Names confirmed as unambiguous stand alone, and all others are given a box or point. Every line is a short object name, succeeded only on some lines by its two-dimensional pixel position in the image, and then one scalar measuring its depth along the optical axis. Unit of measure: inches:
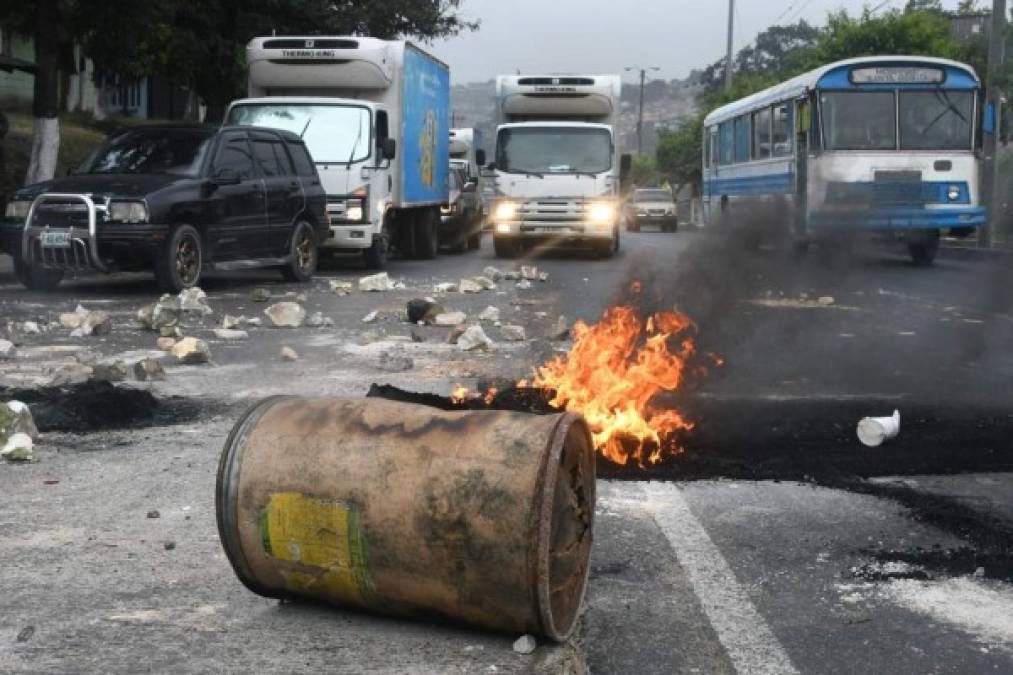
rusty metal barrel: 133.3
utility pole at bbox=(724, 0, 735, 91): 2243.6
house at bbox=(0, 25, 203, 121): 1713.8
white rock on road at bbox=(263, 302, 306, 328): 449.1
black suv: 536.7
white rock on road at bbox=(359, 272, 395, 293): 625.3
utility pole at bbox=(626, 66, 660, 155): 4185.8
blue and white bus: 799.1
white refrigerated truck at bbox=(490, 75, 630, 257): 903.1
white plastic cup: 255.0
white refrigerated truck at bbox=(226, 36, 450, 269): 722.2
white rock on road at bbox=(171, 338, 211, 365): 351.3
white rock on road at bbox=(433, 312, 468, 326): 462.3
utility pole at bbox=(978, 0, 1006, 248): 976.3
